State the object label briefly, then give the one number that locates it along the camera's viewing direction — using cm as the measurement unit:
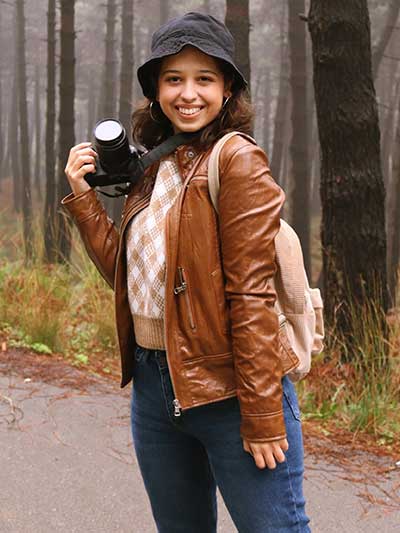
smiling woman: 181
